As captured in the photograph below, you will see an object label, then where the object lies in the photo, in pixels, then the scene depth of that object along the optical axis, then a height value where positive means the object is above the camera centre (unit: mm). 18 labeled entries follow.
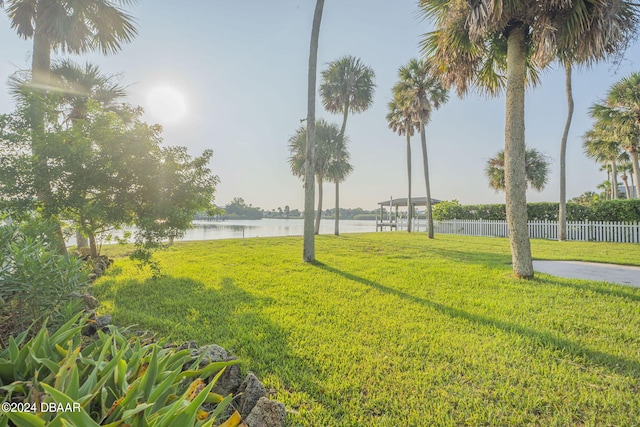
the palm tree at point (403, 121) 14867 +5957
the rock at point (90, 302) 3287 -1053
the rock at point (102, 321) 2719 -1075
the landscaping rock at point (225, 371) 1869 -1135
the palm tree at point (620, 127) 12406 +4337
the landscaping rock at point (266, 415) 1489 -1127
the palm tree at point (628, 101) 11594 +5211
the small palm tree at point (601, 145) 14796 +4116
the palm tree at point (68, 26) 6094 +4982
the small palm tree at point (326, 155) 17938 +4335
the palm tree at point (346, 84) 16625 +8385
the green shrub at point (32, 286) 1858 -484
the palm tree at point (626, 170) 24547 +4419
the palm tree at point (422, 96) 13977 +6454
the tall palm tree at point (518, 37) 4551 +3426
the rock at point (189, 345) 2242 -1105
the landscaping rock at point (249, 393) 1672 -1143
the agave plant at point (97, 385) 935 -722
